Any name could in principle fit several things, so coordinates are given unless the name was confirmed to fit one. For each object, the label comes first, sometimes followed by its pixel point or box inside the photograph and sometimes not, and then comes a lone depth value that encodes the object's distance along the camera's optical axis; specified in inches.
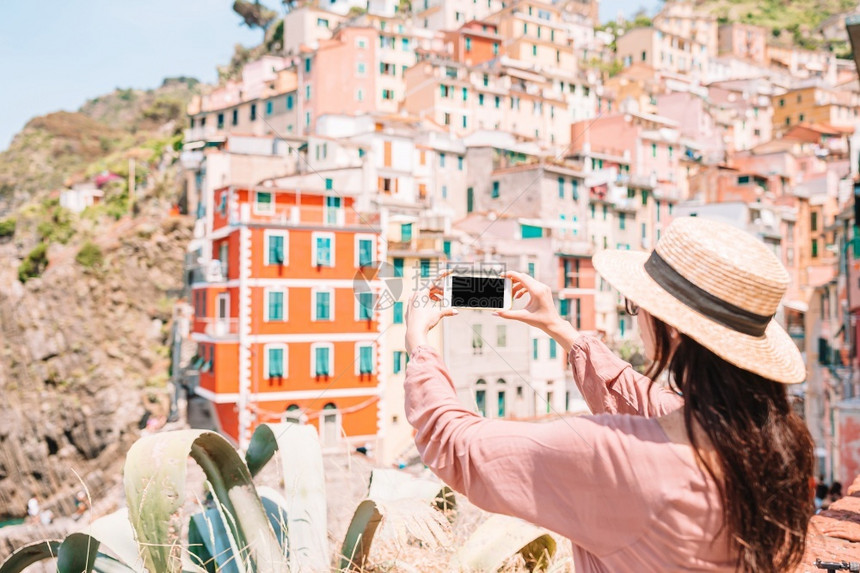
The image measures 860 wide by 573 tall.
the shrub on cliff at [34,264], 1166.3
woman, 46.0
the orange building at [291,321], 724.7
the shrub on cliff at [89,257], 1104.2
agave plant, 77.1
